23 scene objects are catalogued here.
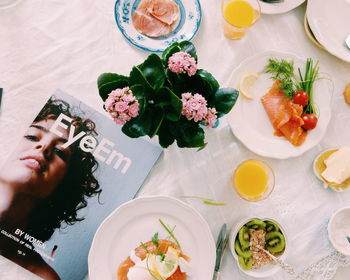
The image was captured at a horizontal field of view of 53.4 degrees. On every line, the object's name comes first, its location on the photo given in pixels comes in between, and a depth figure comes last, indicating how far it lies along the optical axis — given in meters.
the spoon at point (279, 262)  0.85
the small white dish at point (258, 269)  0.88
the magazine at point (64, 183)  0.90
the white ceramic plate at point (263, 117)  0.93
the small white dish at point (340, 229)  0.93
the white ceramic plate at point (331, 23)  0.97
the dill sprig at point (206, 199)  0.94
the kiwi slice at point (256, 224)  0.89
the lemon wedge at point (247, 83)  0.94
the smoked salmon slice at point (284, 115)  0.92
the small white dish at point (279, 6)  0.97
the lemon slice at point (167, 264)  0.81
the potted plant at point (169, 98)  0.64
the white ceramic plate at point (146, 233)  0.84
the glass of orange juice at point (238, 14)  0.96
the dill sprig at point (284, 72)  0.94
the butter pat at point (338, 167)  0.91
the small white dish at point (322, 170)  0.94
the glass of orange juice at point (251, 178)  0.93
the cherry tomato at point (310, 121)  0.92
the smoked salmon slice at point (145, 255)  0.85
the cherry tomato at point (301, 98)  0.93
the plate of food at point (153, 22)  0.96
